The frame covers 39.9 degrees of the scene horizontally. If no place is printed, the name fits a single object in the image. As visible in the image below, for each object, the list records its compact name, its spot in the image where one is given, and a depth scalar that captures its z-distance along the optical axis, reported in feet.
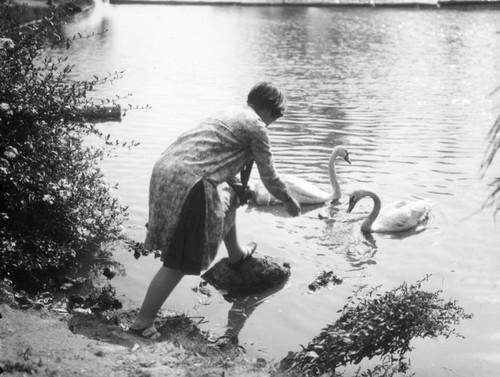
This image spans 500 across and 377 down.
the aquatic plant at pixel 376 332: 16.35
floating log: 46.66
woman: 17.13
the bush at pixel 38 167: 19.79
